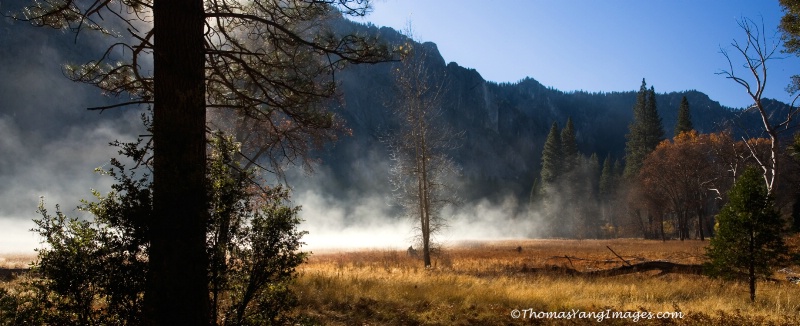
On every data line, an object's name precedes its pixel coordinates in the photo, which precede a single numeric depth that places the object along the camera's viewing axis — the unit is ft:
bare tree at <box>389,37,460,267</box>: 56.39
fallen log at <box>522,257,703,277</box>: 48.57
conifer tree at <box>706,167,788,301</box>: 32.30
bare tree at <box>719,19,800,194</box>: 42.86
